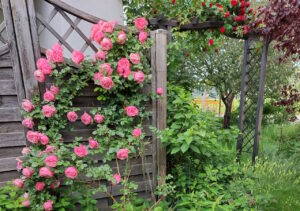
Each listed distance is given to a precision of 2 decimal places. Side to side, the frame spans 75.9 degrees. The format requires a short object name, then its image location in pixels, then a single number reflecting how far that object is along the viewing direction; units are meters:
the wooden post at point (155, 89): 1.92
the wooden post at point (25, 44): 1.53
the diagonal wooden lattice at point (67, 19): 1.64
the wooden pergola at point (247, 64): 2.78
